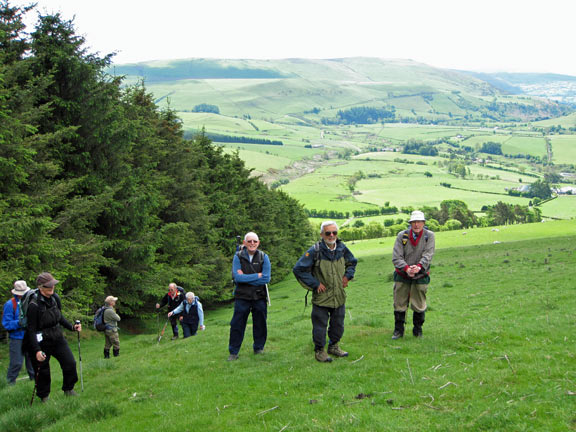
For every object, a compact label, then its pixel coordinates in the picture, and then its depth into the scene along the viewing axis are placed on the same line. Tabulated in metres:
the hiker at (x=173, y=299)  17.92
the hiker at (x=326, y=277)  9.98
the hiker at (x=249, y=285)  10.88
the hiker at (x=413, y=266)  10.86
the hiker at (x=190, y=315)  17.48
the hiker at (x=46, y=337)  9.77
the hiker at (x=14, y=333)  12.06
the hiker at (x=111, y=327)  15.52
